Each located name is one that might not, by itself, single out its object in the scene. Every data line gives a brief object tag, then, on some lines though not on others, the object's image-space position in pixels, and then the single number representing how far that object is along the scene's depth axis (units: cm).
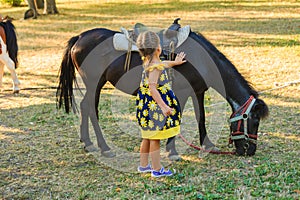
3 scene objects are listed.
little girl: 405
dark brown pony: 462
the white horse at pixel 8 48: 806
